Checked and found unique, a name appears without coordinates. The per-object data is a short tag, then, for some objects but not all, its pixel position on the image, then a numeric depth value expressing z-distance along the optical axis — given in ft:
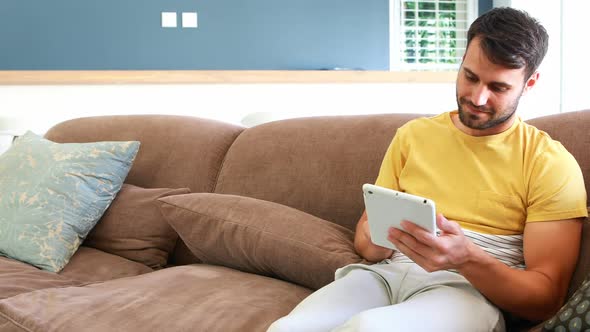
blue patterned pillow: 6.75
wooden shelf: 14.08
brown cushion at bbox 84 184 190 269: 7.04
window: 21.21
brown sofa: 5.00
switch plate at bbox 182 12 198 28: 18.25
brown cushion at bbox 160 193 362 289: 5.44
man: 4.07
